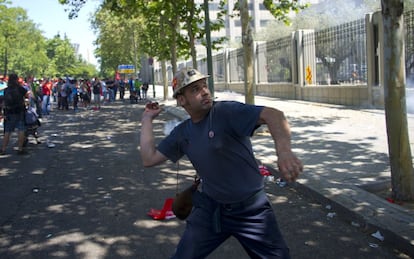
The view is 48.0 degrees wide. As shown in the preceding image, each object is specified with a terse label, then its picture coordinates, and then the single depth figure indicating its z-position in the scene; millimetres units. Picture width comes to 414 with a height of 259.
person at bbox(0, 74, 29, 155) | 10180
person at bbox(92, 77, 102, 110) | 25203
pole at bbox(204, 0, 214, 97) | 12469
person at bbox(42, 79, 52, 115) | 21234
